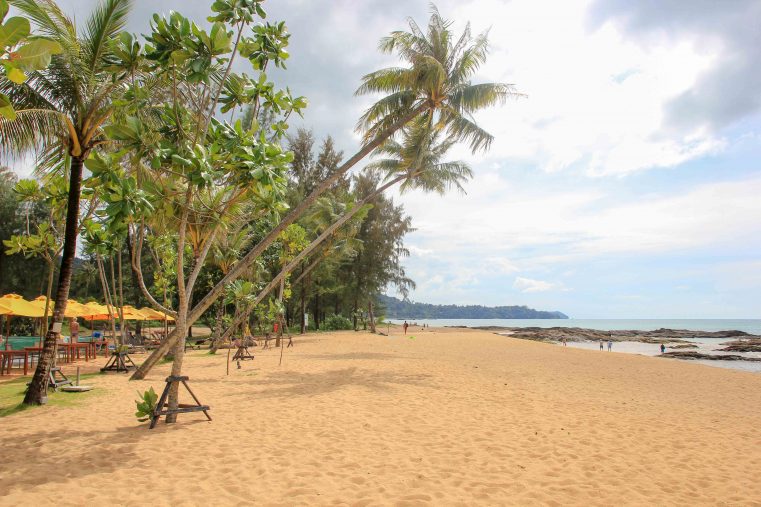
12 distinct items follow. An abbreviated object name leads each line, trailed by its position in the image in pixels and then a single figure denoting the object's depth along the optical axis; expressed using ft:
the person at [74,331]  50.68
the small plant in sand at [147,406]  20.10
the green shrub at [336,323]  114.42
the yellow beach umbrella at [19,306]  33.77
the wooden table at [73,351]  42.59
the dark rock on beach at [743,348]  106.93
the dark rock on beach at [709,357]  83.51
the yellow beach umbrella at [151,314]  59.30
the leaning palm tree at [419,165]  46.62
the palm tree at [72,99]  22.74
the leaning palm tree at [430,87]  39.22
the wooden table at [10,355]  32.30
